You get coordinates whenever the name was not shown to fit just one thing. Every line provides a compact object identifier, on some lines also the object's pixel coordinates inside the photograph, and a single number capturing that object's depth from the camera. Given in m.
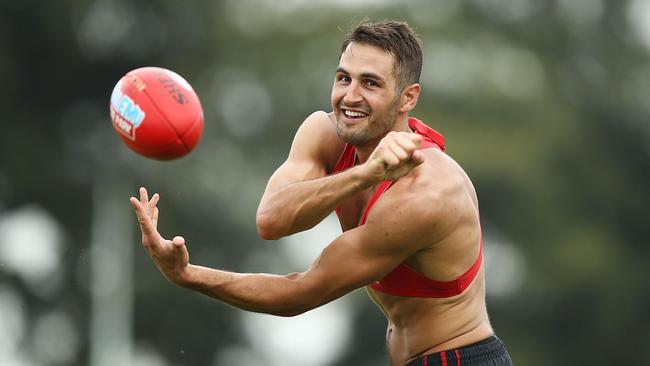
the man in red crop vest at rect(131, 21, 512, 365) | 18.11
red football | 19.11
